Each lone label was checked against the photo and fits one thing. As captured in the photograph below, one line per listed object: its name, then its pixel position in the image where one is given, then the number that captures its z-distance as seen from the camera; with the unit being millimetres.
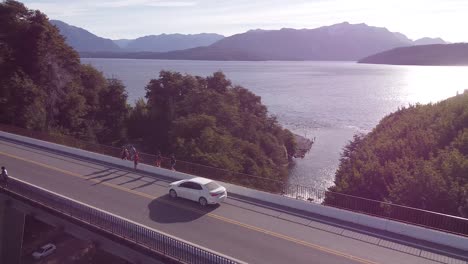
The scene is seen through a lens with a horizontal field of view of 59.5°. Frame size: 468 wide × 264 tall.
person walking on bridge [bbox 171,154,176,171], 29497
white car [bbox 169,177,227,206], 22453
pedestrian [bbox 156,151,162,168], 30656
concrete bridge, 17203
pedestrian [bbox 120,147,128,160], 31641
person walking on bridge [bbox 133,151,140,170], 30078
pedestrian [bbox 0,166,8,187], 23359
